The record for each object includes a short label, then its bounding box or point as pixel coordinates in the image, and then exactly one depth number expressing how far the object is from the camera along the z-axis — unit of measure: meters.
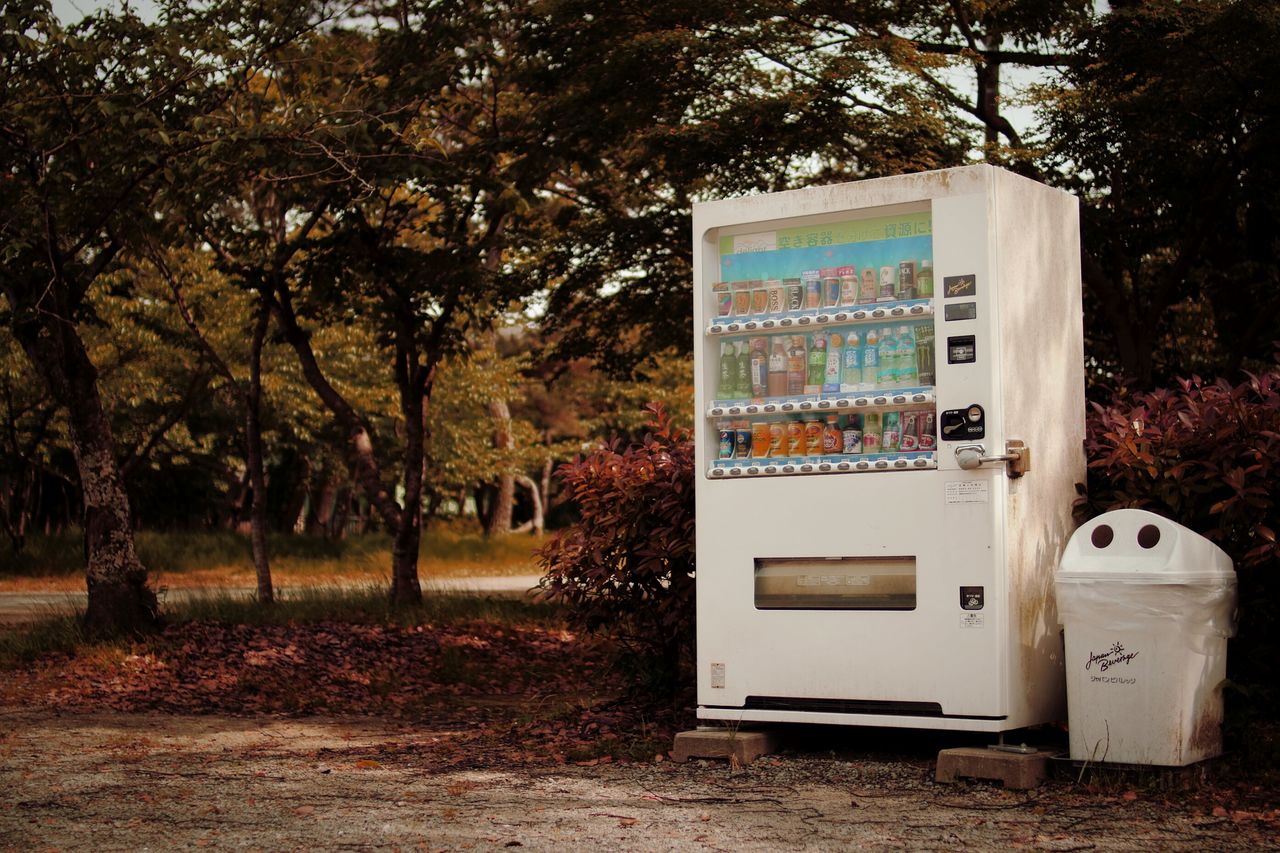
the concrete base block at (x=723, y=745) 7.47
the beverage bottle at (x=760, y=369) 7.98
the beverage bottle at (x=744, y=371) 8.05
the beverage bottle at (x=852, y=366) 7.67
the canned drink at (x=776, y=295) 7.98
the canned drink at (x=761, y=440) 7.95
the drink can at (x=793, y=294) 7.95
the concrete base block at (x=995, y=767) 6.64
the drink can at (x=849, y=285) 7.72
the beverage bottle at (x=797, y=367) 7.84
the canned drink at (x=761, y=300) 8.02
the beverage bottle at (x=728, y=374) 8.08
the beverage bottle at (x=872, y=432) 7.62
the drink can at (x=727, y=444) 8.02
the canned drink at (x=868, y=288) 7.70
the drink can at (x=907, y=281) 7.59
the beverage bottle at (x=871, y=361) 7.64
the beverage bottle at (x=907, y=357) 7.55
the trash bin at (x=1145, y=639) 6.48
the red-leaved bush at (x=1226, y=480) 7.03
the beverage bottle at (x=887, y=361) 7.60
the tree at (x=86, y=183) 11.16
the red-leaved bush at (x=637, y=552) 8.79
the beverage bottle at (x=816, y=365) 7.77
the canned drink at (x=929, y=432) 7.43
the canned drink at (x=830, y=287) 7.79
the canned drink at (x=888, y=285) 7.64
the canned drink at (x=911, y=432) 7.48
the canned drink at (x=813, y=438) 7.75
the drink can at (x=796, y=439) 7.82
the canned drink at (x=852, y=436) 7.66
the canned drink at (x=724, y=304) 8.12
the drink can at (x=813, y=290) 7.86
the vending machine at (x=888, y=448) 7.13
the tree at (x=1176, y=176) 13.21
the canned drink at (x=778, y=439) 7.88
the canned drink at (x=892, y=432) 7.56
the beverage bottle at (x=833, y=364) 7.70
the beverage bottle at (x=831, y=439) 7.70
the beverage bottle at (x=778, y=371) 7.90
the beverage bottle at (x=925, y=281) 7.57
